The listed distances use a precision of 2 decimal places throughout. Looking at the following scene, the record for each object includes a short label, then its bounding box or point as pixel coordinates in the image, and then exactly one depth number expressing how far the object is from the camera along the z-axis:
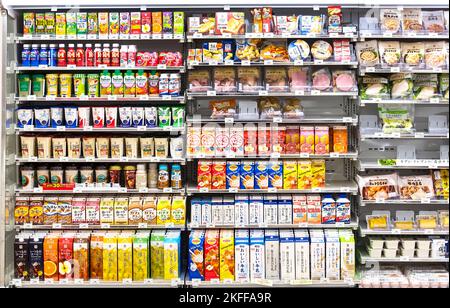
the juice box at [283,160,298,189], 4.61
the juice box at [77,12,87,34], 4.48
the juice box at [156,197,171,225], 4.69
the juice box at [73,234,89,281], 4.43
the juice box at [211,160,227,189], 4.62
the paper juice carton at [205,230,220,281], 4.54
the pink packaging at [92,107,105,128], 4.66
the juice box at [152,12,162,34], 4.56
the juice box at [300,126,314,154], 4.59
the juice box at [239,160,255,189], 4.60
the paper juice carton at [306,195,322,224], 4.66
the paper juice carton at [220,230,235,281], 4.51
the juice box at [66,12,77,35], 4.43
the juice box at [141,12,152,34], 4.54
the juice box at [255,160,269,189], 4.60
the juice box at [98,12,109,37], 4.48
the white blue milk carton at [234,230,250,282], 4.46
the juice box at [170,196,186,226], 4.68
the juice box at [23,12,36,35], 4.47
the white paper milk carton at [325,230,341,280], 4.49
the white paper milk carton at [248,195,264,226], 4.55
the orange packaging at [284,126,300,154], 4.56
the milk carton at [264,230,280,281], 4.43
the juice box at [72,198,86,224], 4.61
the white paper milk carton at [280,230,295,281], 4.45
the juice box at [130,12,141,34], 4.53
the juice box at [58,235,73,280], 4.45
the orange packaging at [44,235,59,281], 4.46
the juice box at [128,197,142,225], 4.68
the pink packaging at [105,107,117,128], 4.67
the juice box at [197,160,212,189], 4.62
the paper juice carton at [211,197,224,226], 4.61
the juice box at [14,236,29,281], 4.46
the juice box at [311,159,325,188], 4.63
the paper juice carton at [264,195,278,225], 4.61
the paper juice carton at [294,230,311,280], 4.48
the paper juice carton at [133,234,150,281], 4.50
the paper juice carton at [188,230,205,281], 4.53
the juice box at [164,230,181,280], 4.51
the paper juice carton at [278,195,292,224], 4.65
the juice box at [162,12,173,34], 4.57
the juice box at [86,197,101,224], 4.63
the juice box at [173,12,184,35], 4.58
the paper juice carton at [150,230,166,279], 4.52
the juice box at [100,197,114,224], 4.65
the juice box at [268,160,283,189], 4.61
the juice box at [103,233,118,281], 4.49
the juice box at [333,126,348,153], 4.60
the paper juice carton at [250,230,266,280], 4.45
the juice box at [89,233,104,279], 4.47
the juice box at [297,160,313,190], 4.62
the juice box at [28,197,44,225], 4.56
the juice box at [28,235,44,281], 4.48
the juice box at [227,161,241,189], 4.63
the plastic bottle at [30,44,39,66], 4.55
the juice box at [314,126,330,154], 4.60
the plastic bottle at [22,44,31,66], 4.55
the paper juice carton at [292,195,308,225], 4.66
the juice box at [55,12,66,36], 4.40
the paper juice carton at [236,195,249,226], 4.55
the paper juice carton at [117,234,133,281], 4.50
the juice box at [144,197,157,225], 4.69
